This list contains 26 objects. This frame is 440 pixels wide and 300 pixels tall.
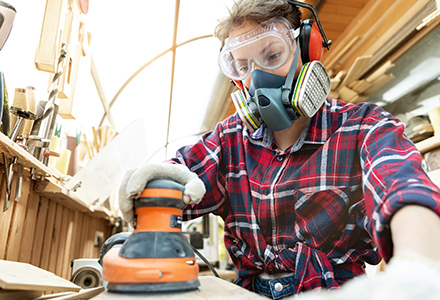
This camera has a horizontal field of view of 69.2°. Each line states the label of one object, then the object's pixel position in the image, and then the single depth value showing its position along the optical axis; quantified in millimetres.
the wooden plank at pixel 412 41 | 2531
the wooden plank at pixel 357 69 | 3076
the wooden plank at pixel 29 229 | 1485
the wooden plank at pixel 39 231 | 1672
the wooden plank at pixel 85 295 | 931
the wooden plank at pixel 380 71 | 2966
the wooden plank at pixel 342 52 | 3314
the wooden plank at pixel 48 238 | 1817
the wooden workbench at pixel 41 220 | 1294
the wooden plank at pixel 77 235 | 2430
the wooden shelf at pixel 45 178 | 1140
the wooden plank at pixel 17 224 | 1349
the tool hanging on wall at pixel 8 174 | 1197
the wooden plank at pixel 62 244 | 2066
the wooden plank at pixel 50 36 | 1473
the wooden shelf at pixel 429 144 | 2307
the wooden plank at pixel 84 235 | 2648
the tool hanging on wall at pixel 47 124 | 1486
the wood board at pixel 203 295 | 711
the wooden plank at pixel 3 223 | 1265
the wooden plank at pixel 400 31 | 2611
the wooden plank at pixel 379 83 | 3073
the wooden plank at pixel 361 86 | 3207
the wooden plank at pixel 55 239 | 1942
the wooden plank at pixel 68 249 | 2182
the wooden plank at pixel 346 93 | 3352
